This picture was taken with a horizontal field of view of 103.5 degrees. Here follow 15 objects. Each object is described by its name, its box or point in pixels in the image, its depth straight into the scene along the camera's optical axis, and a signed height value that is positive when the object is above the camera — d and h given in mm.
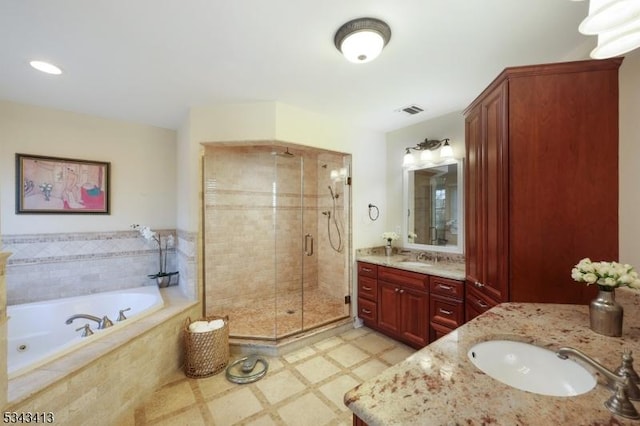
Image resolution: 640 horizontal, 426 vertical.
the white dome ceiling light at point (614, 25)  751 +595
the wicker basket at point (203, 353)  2189 -1241
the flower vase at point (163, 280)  3006 -816
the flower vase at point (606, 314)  1067 -437
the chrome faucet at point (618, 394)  637 -486
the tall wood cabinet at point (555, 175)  1411 +217
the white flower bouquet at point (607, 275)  1077 -278
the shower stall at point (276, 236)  3158 -337
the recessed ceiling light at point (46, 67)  1853 +1101
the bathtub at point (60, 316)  2193 -1000
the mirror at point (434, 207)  2811 +61
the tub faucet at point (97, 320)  2238 -987
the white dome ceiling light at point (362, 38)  1456 +1047
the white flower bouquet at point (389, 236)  3221 -300
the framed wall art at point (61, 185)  2529 +295
